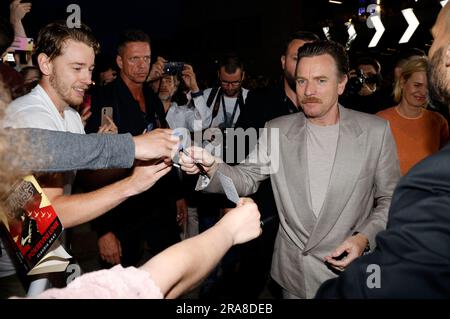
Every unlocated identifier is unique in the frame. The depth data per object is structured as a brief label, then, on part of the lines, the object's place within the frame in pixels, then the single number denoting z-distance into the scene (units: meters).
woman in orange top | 3.38
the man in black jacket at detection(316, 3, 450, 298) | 1.04
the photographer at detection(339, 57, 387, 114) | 4.68
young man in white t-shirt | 1.97
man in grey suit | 2.13
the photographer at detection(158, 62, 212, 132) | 4.39
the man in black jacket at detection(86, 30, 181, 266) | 3.18
